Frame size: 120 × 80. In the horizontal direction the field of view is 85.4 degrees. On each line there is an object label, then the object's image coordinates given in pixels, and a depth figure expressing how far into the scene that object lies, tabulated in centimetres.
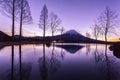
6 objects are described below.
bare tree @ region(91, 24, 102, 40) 2583
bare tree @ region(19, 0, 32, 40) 1320
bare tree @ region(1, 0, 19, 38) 1113
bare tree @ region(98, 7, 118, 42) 1468
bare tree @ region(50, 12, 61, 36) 2075
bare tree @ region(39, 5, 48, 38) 1871
